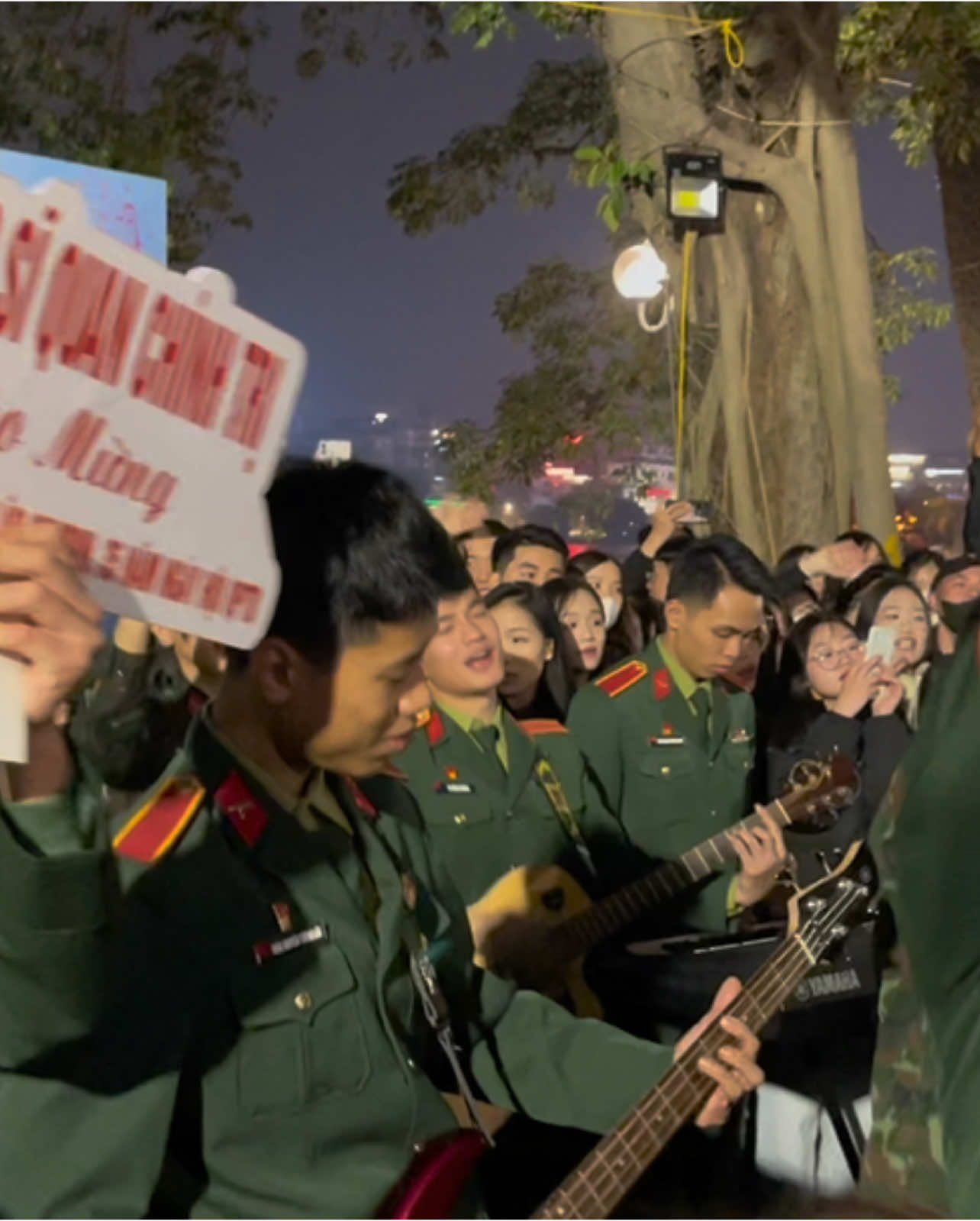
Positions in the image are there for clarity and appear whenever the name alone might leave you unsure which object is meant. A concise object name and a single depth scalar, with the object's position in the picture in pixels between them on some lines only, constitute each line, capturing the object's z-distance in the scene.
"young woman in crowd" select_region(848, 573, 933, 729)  4.32
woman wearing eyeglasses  3.30
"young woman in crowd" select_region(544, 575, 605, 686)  4.09
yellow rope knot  8.07
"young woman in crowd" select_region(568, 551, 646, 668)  4.94
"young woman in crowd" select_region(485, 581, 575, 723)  3.44
